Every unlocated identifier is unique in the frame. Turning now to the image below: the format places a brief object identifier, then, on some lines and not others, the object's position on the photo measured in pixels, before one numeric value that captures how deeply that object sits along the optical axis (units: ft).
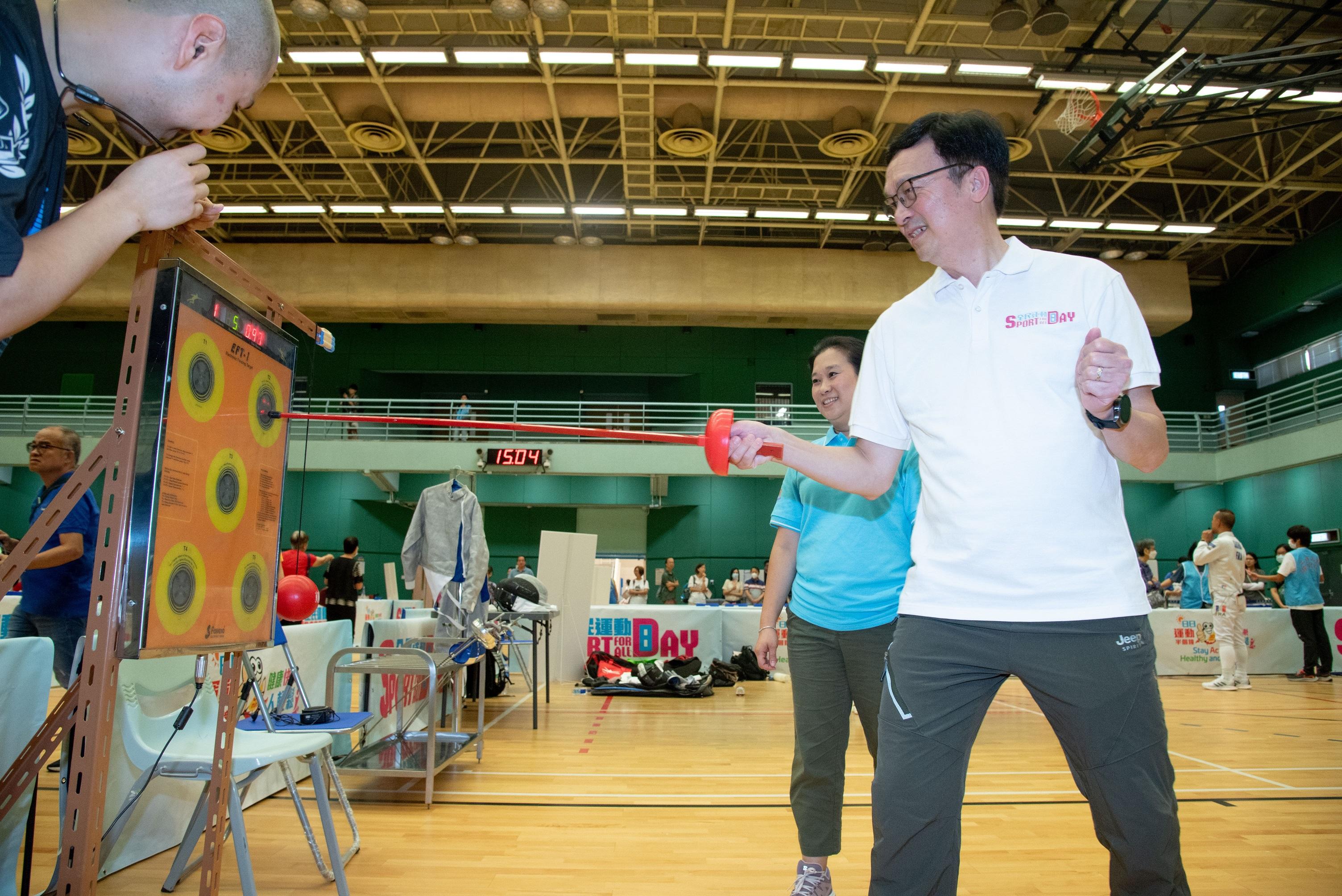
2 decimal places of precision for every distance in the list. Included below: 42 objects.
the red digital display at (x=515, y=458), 54.34
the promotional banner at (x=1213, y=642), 32.65
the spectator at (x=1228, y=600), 28.02
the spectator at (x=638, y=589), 44.68
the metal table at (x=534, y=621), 20.07
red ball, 10.93
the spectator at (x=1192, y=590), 38.27
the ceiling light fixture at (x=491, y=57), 34.17
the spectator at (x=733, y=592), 44.45
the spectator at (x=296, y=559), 23.67
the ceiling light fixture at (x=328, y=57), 34.81
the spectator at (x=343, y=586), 30.35
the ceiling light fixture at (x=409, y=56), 34.58
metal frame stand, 5.19
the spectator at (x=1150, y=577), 36.17
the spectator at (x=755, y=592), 42.65
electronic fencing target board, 5.65
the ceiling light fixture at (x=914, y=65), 34.19
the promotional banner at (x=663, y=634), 30.73
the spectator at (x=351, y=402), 56.95
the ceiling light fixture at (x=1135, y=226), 47.29
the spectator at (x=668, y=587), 47.91
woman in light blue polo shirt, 8.05
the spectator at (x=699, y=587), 43.57
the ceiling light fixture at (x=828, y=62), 34.32
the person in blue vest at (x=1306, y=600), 29.40
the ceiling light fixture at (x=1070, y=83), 35.06
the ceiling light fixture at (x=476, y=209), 46.88
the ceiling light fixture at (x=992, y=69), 34.27
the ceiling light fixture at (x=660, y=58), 34.71
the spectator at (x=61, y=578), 11.41
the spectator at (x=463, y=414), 56.85
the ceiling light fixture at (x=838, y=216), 47.14
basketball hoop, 35.35
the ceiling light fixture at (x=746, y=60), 34.68
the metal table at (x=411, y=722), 12.61
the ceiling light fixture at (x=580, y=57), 34.91
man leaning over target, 3.28
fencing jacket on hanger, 18.02
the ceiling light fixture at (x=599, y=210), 46.80
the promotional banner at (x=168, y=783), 9.08
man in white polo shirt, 4.33
